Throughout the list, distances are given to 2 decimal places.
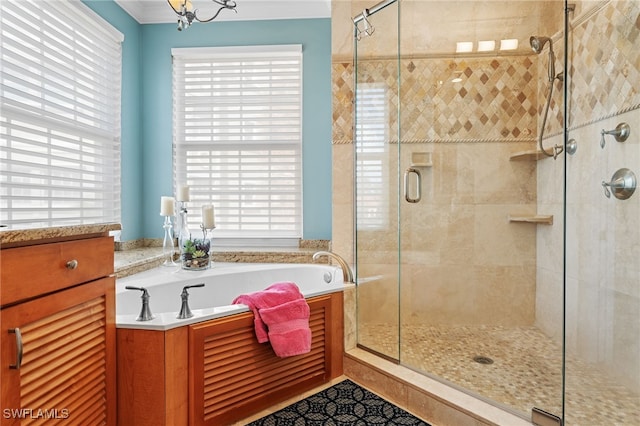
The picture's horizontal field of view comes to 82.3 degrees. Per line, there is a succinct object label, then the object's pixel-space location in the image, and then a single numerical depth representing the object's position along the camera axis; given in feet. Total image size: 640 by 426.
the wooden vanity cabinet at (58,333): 3.18
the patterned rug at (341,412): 5.55
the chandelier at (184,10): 5.57
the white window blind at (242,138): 10.06
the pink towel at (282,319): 5.72
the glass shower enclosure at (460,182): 7.34
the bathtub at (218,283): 6.57
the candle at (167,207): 8.60
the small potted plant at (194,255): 8.19
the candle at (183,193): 8.79
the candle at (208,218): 8.41
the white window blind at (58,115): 6.48
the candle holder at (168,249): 8.89
